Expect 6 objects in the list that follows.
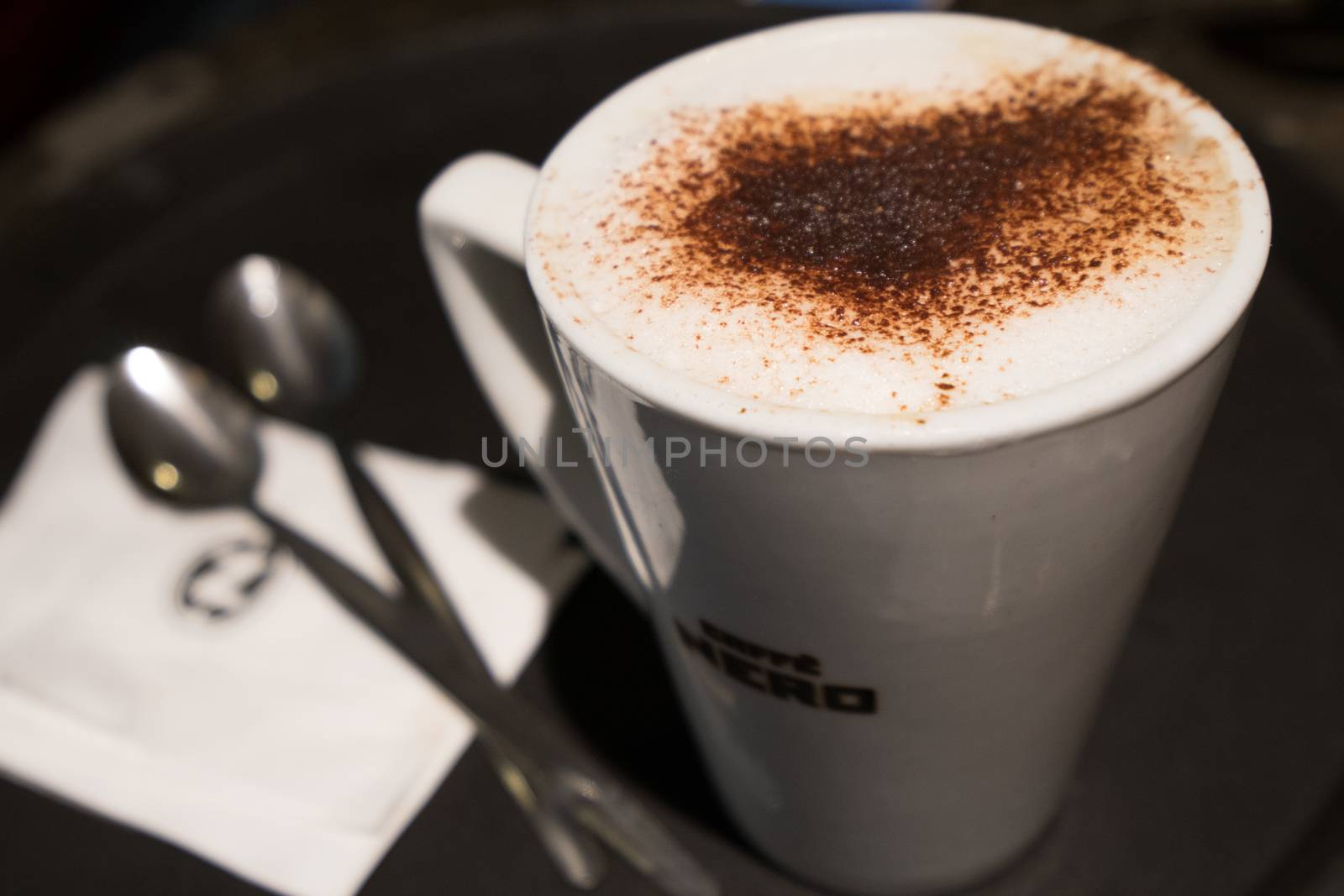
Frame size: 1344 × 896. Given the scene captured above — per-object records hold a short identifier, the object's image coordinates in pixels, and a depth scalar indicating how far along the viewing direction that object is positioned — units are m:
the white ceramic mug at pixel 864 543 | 0.19
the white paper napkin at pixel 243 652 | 0.28
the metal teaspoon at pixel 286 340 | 0.35
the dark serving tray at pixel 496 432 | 0.27
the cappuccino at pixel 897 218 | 0.20
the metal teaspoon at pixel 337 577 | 0.27
